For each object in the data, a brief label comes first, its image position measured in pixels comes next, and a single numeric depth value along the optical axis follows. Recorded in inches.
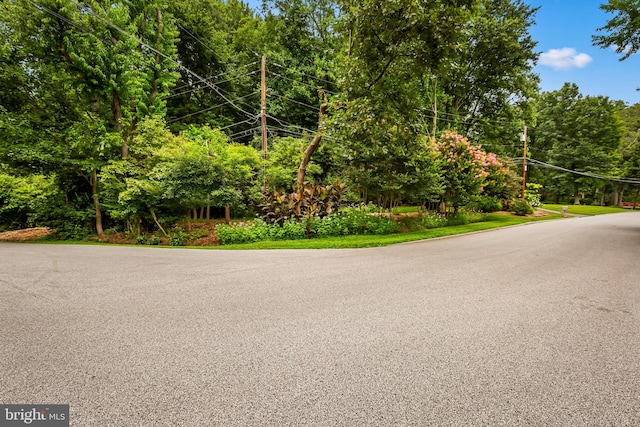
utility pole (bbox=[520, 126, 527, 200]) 786.0
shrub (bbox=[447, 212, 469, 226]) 489.5
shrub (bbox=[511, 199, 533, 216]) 703.1
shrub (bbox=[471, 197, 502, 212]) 546.8
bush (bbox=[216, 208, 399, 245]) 353.4
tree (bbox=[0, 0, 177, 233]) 396.8
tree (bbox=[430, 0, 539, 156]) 757.3
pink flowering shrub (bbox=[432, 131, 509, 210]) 466.0
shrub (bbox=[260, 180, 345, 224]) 378.3
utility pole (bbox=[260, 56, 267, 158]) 502.3
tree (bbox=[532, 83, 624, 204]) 1204.5
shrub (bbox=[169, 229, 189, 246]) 370.9
